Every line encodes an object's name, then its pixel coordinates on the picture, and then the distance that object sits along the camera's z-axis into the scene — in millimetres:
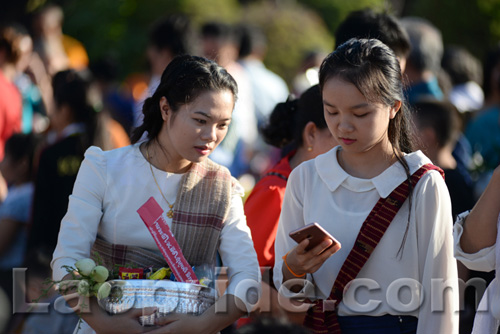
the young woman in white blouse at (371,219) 6203
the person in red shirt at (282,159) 7492
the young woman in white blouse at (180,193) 6449
